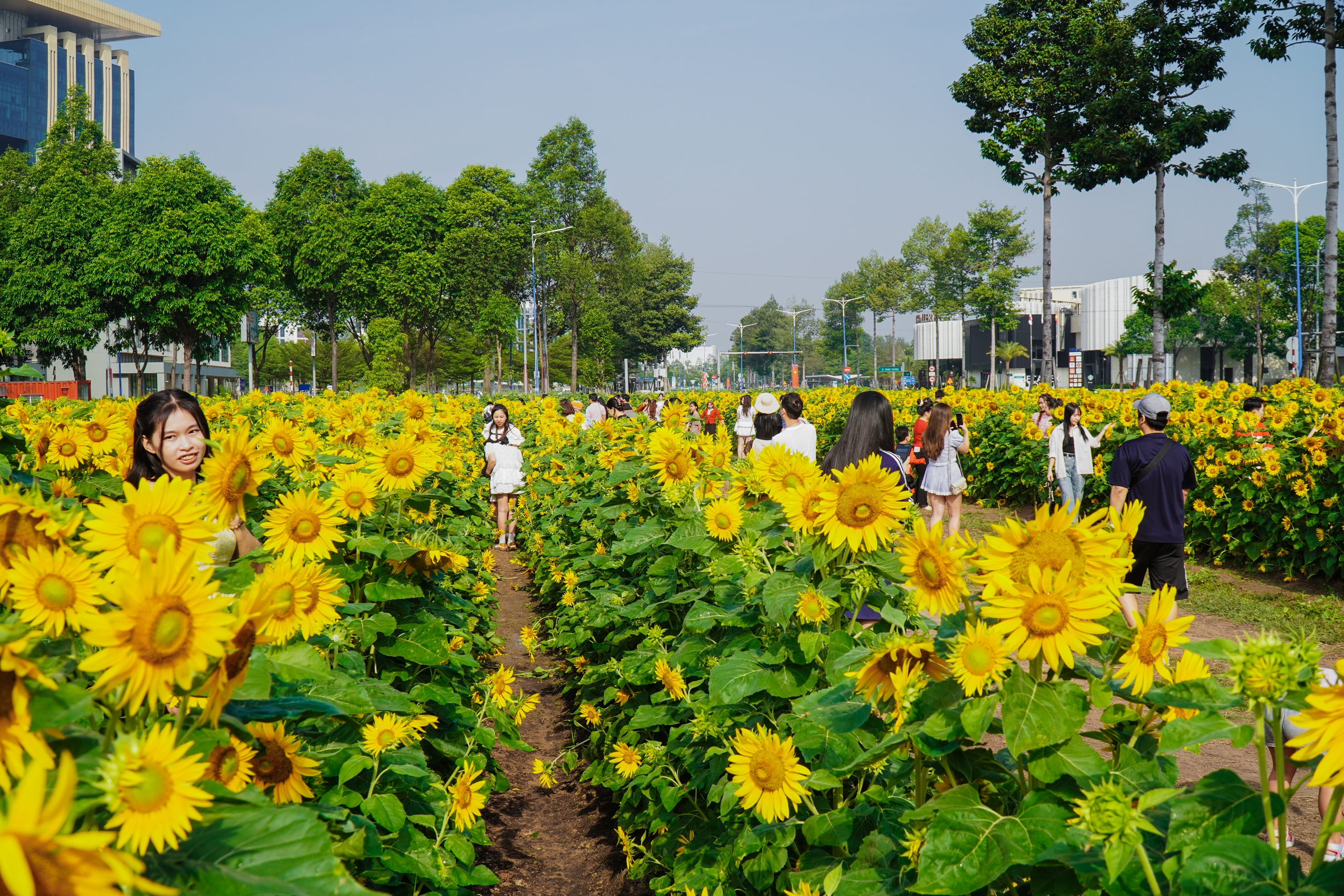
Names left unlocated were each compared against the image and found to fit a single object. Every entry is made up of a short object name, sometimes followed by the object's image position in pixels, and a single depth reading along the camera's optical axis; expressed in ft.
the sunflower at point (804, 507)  8.52
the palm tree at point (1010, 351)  228.63
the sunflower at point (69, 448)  15.33
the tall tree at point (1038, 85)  91.86
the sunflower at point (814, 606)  8.64
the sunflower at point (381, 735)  8.59
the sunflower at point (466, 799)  11.11
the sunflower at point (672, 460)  14.39
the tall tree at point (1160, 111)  82.23
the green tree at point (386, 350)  113.29
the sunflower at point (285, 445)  12.10
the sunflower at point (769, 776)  8.36
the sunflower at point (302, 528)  8.32
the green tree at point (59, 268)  128.16
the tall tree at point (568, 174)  197.98
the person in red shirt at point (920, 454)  41.63
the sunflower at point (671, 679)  12.55
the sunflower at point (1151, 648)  5.36
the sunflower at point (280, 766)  6.03
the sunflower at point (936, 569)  6.11
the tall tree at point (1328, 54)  56.75
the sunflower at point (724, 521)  11.77
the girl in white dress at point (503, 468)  41.75
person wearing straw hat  37.65
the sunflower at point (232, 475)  7.22
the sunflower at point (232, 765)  5.08
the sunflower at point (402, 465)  10.43
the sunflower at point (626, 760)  14.07
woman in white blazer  41.22
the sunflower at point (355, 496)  10.07
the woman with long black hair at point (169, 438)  11.41
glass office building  298.56
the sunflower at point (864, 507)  8.09
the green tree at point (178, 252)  126.93
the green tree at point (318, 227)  153.17
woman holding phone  36.50
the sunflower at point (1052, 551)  5.29
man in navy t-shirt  23.31
